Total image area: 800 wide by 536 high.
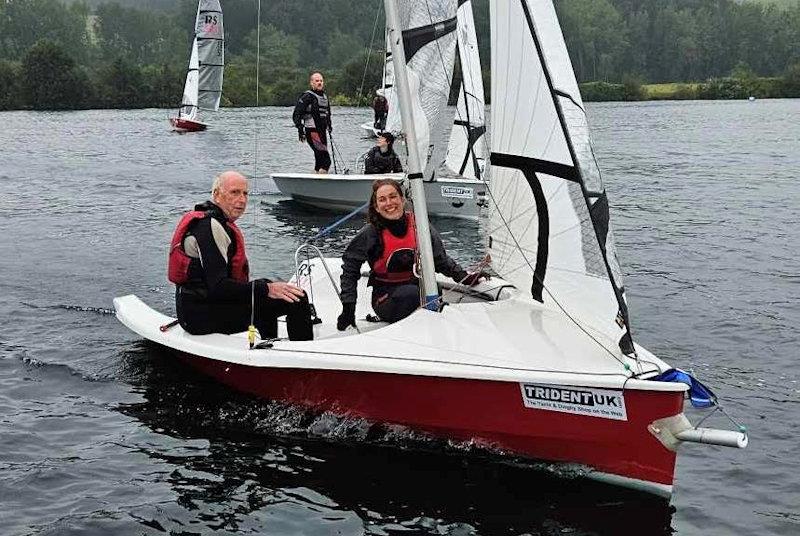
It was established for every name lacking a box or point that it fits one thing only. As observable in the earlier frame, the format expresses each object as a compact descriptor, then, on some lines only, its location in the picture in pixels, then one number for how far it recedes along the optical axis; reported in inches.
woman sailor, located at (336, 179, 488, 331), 288.5
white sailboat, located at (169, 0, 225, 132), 1644.9
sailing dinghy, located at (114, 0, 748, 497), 237.0
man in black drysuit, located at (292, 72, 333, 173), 695.7
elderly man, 281.9
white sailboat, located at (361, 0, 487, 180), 636.7
